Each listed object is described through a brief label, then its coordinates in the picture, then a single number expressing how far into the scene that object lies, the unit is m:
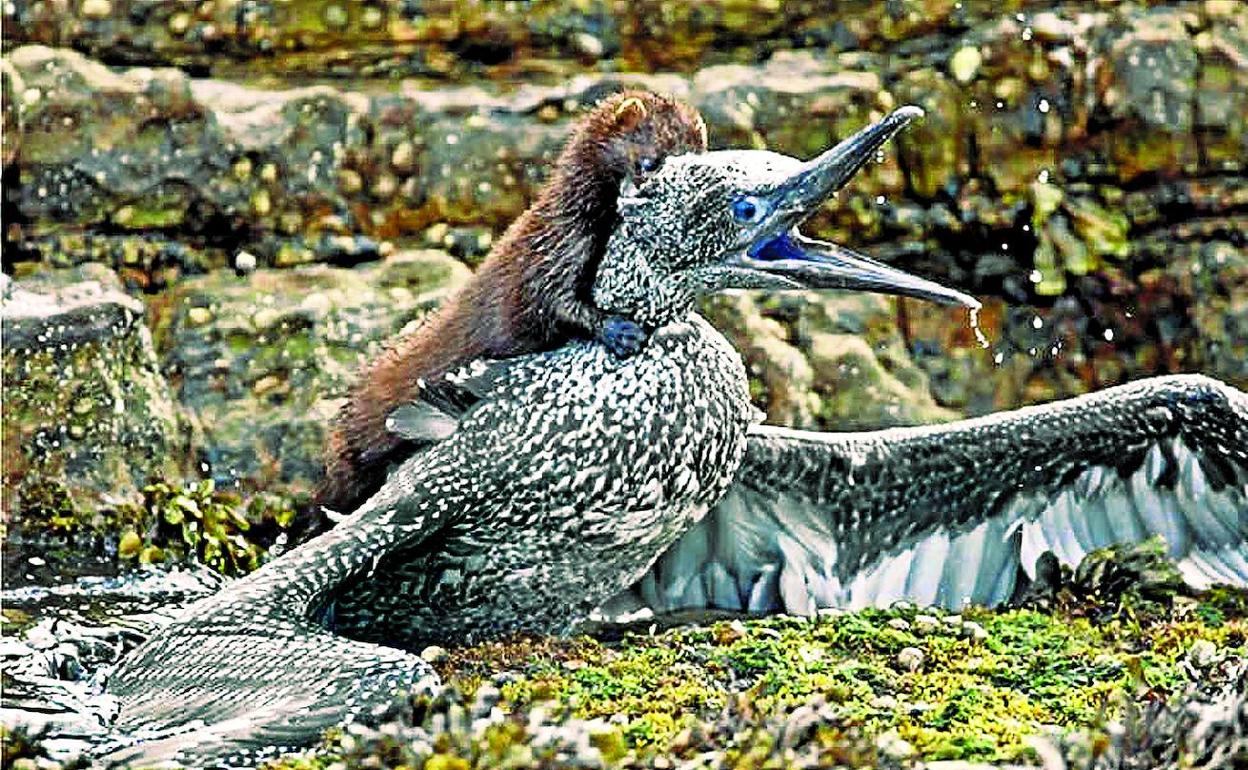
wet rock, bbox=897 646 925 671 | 15.77
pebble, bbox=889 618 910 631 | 16.84
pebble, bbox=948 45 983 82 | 25.75
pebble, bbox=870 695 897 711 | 14.57
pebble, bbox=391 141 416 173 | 24.95
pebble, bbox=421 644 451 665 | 15.62
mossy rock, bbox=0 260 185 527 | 21.12
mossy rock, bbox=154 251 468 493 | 22.37
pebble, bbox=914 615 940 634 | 16.77
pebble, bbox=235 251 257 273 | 24.41
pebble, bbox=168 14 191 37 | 25.23
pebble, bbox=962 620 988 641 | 16.56
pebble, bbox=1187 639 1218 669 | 14.48
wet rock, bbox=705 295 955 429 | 23.67
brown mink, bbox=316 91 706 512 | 15.84
